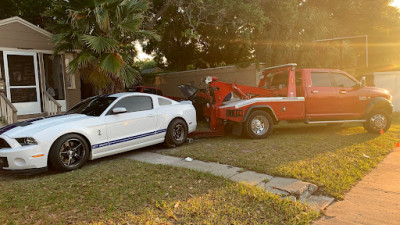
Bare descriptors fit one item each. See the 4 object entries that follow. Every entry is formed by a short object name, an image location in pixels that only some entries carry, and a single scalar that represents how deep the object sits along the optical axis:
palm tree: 9.10
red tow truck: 8.22
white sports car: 5.11
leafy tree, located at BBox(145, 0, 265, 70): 12.45
